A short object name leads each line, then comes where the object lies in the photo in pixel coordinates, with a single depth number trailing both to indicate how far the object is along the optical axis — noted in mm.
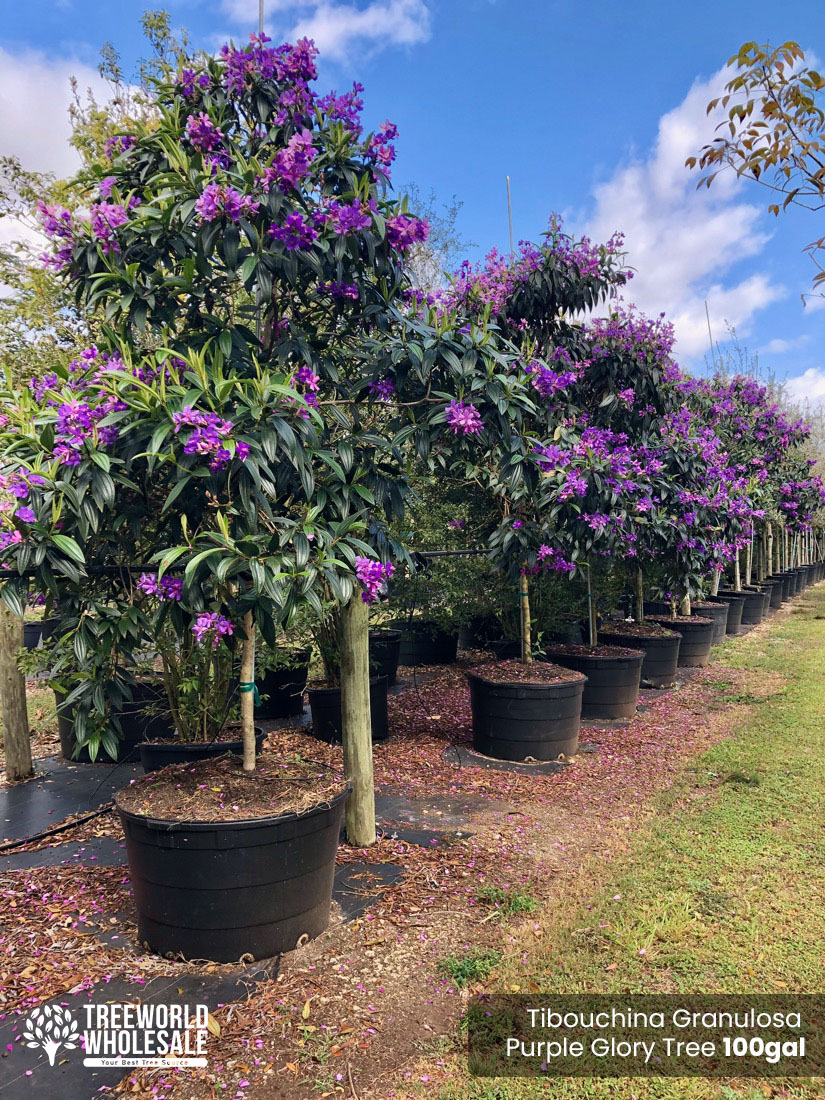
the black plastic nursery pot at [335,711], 4871
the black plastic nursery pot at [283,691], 5586
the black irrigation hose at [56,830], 3311
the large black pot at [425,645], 7949
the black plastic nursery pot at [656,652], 6676
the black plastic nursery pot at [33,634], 9773
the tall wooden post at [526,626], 4855
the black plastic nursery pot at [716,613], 8969
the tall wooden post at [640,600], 7127
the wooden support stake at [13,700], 4250
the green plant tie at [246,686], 2572
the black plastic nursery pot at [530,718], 4412
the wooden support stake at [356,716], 3127
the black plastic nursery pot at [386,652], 6152
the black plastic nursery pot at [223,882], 2201
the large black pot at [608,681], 5539
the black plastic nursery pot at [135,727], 4492
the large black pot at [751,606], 11164
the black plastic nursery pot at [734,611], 10484
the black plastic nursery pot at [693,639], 7828
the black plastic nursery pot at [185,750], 3635
